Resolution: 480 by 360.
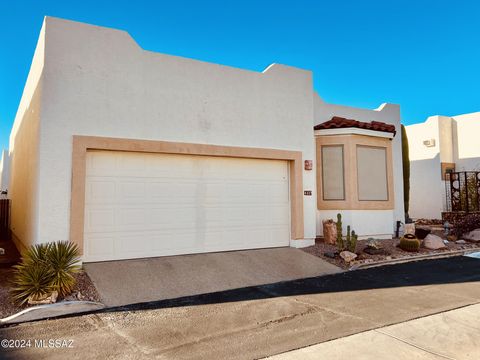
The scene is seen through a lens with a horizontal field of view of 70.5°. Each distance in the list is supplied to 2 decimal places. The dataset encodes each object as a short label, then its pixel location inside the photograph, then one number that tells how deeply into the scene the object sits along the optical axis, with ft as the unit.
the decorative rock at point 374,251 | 32.73
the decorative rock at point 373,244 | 33.58
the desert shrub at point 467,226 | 44.62
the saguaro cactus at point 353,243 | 31.68
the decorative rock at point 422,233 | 41.57
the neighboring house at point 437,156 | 68.18
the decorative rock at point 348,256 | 30.25
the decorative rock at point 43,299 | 18.65
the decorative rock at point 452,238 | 43.14
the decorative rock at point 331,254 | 31.27
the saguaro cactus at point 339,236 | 32.19
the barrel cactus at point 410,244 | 34.83
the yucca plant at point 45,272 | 19.31
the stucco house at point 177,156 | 25.23
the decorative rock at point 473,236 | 41.96
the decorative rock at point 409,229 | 42.29
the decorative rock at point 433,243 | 36.81
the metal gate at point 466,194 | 57.31
